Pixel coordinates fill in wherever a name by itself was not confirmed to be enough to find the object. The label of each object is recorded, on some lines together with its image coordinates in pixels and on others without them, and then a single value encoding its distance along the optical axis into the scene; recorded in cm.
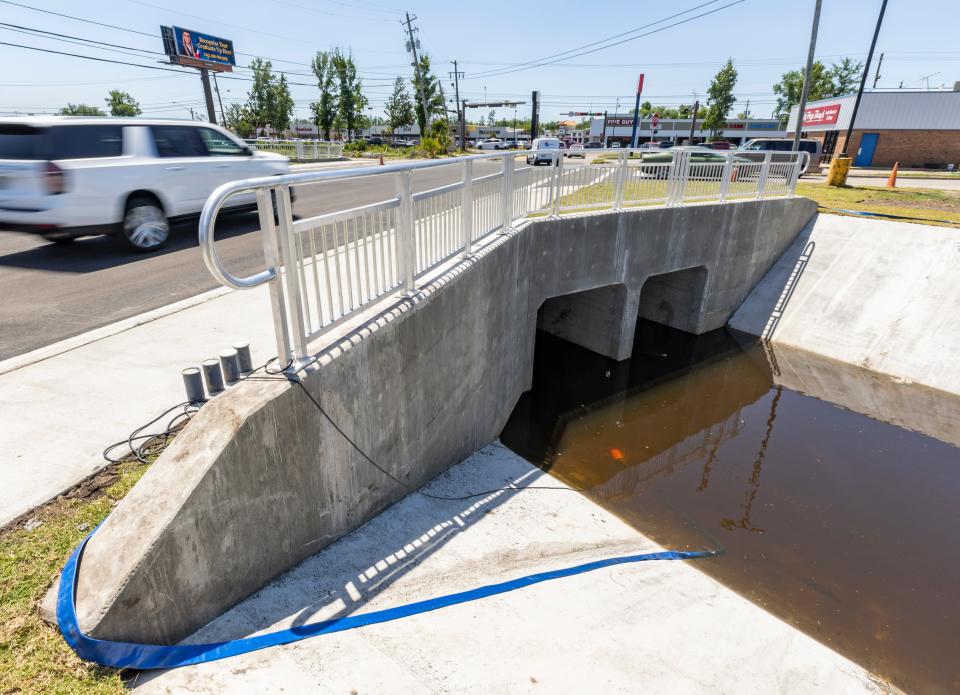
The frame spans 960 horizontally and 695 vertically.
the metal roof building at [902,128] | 3338
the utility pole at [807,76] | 1745
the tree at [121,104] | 6869
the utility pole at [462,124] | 5130
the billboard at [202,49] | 3081
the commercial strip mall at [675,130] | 6600
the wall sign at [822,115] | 3521
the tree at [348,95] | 5203
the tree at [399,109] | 6500
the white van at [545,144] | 2444
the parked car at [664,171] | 1038
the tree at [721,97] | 5334
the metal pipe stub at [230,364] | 393
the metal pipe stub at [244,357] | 401
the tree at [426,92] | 4703
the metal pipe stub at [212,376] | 396
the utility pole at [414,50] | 4606
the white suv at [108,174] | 664
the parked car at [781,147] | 2627
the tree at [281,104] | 5534
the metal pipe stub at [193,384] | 389
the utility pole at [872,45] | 2122
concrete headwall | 256
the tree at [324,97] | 5247
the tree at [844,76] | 6712
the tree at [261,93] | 5506
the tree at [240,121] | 5884
